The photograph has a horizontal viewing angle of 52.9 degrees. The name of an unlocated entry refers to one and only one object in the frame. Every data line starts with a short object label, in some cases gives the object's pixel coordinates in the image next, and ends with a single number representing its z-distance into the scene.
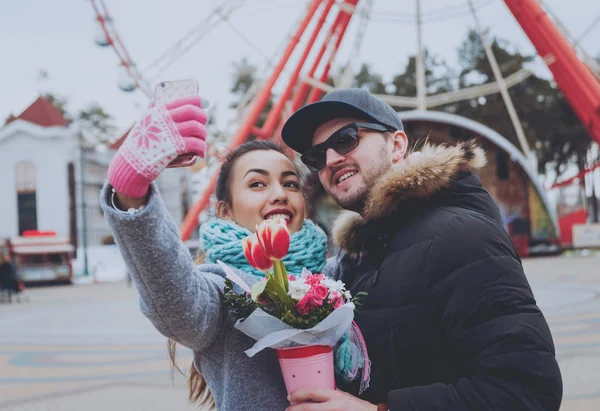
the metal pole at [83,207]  33.72
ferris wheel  10.59
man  1.63
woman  1.57
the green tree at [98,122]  58.09
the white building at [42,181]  36.75
